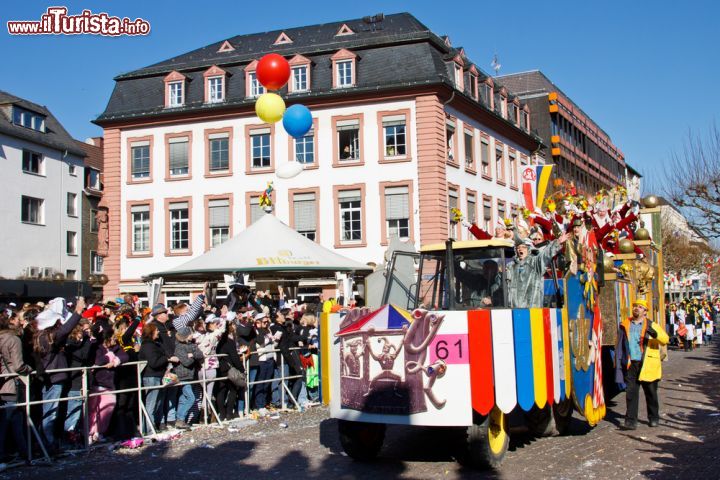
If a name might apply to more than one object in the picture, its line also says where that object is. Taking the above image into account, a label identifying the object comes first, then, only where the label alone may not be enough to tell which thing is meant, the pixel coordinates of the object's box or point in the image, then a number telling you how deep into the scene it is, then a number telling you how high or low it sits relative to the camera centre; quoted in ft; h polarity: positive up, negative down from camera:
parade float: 27.27 -2.22
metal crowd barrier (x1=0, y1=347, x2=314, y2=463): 31.91 -4.29
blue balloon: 55.26 +11.90
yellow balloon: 54.44 +12.57
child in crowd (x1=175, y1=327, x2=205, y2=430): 40.22 -3.31
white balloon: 58.13 +8.99
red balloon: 52.65 +14.50
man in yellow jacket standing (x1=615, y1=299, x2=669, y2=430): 37.99 -3.58
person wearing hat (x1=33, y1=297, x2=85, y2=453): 33.30 -2.35
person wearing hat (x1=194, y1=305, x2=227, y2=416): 41.75 -2.36
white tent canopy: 57.98 +2.95
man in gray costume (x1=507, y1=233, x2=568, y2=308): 30.40 +0.58
